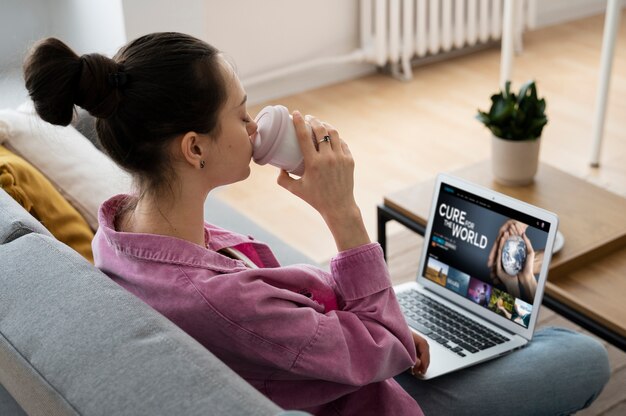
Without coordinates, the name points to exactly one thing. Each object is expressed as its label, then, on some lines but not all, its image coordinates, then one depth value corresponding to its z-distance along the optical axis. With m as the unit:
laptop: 1.67
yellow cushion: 1.70
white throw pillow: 1.85
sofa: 0.96
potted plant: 2.30
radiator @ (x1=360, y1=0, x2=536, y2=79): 4.16
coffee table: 1.89
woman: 1.21
